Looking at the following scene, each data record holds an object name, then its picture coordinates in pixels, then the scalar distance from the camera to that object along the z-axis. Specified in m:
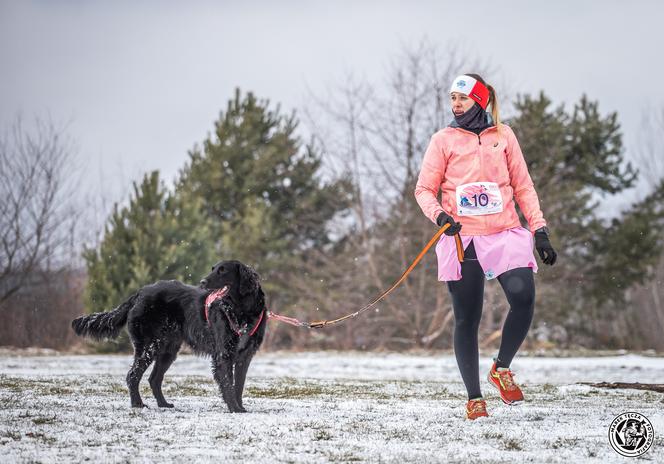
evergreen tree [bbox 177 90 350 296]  26.19
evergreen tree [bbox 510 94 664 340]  24.53
